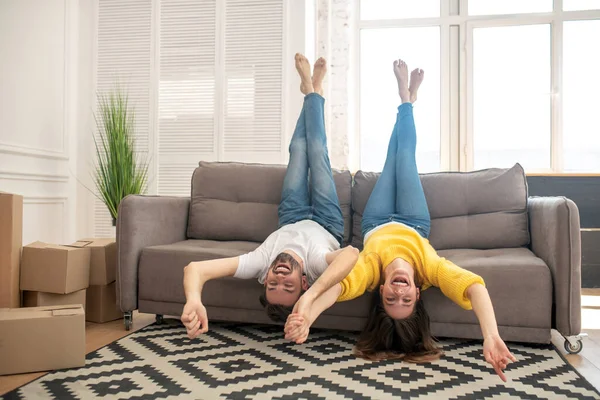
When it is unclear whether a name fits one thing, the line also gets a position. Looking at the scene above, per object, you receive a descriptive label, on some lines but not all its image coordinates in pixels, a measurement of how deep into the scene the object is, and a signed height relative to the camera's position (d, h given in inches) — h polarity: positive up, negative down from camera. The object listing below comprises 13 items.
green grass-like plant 160.9 +17.3
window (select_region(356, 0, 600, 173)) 181.8 +47.0
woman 68.5 -12.8
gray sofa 85.5 -6.3
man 78.5 -5.7
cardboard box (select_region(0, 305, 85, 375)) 72.9 -19.2
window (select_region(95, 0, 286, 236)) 171.5 +44.4
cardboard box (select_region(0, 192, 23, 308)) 90.1 -7.0
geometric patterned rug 65.4 -23.3
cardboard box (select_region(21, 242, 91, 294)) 92.4 -11.2
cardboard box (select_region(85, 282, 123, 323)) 105.4 -19.7
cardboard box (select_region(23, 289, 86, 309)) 93.0 -16.8
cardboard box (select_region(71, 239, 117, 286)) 103.6 -11.2
